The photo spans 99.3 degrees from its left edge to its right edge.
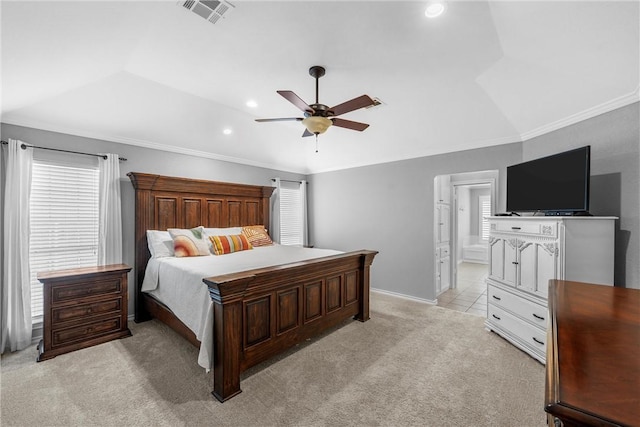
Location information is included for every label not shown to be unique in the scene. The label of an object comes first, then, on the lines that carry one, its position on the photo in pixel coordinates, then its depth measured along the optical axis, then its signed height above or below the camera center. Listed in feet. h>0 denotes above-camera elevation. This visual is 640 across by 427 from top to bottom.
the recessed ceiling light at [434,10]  6.38 +4.86
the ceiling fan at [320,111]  7.34 +2.95
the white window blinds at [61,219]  9.96 -0.35
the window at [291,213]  19.03 -0.12
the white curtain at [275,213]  17.93 -0.12
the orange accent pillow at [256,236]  14.97 -1.37
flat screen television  8.36 +0.98
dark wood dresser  1.68 -1.23
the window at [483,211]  26.66 +0.12
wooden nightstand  8.95 -3.45
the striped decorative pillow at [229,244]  12.80 -1.60
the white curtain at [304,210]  19.94 +0.06
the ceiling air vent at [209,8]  6.22 +4.79
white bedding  7.47 -2.30
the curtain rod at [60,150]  9.45 +2.28
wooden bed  7.07 -2.63
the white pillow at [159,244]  11.68 -1.45
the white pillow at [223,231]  13.72 -1.06
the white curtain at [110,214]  11.13 -0.15
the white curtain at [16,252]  9.13 -1.43
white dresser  8.01 -1.65
